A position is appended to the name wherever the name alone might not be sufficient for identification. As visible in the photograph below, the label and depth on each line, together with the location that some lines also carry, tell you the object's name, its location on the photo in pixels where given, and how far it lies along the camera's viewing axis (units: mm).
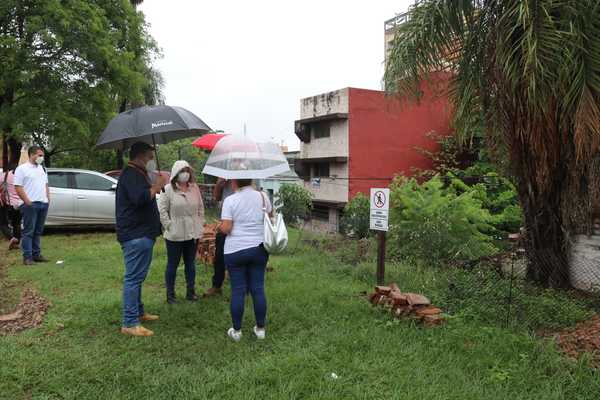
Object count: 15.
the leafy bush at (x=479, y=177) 12617
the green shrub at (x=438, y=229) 7676
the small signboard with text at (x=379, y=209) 5895
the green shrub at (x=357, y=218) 11016
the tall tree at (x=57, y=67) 11656
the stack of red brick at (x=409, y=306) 4496
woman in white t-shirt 3939
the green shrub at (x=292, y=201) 11454
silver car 10148
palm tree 5039
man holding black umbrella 4035
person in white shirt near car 6973
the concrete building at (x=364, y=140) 21359
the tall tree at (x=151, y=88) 17820
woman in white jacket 4871
